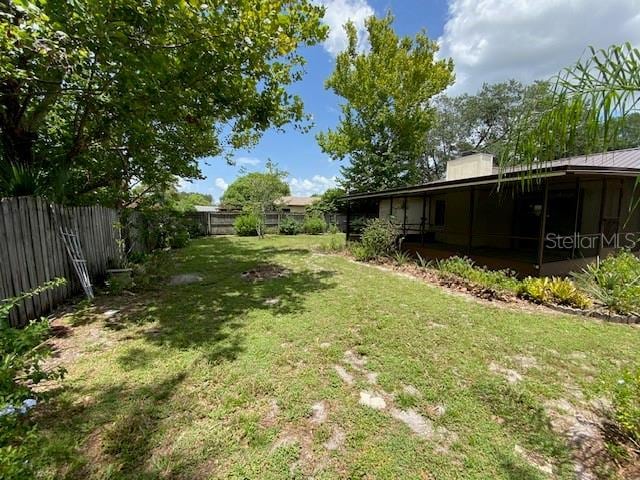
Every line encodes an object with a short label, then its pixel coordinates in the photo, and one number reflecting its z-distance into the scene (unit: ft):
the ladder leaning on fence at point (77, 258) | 16.14
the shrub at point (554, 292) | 16.39
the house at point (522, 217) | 21.65
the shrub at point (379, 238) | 30.76
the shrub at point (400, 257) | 28.55
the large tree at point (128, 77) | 11.20
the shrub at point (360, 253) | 32.04
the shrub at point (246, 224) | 57.21
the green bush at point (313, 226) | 63.21
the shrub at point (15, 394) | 3.74
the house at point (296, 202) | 122.11
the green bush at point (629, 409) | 6.66
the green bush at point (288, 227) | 62.08
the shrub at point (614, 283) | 15.24
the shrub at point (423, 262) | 26.65
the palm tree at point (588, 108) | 4.61
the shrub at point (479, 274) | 19.24
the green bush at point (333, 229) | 65.51
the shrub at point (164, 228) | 32.48
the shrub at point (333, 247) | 39.58
